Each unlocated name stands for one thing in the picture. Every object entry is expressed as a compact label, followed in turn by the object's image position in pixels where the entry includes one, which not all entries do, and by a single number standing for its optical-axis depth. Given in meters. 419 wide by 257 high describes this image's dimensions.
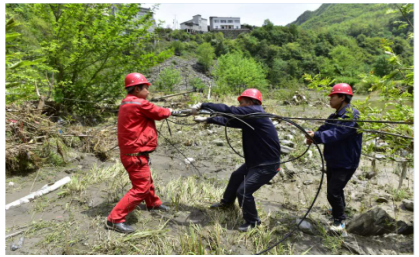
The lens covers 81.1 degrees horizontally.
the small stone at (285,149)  6.82
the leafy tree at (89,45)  7.81
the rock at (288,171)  5.59
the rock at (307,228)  3.45
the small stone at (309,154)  6.54
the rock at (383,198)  4.38
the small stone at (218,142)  7.68
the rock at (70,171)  5.02
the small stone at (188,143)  7.69
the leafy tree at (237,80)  20.01
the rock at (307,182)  5.34
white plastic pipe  3.72
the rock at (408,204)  3.95
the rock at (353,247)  3.01
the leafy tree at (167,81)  19.27
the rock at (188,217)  3.50
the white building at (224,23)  95.88
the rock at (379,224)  3.36
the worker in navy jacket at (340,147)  3.13
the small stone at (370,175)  5.53
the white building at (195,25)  92.19
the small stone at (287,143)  7.34
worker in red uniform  3.07
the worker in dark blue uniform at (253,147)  3.22
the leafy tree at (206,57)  60.62
